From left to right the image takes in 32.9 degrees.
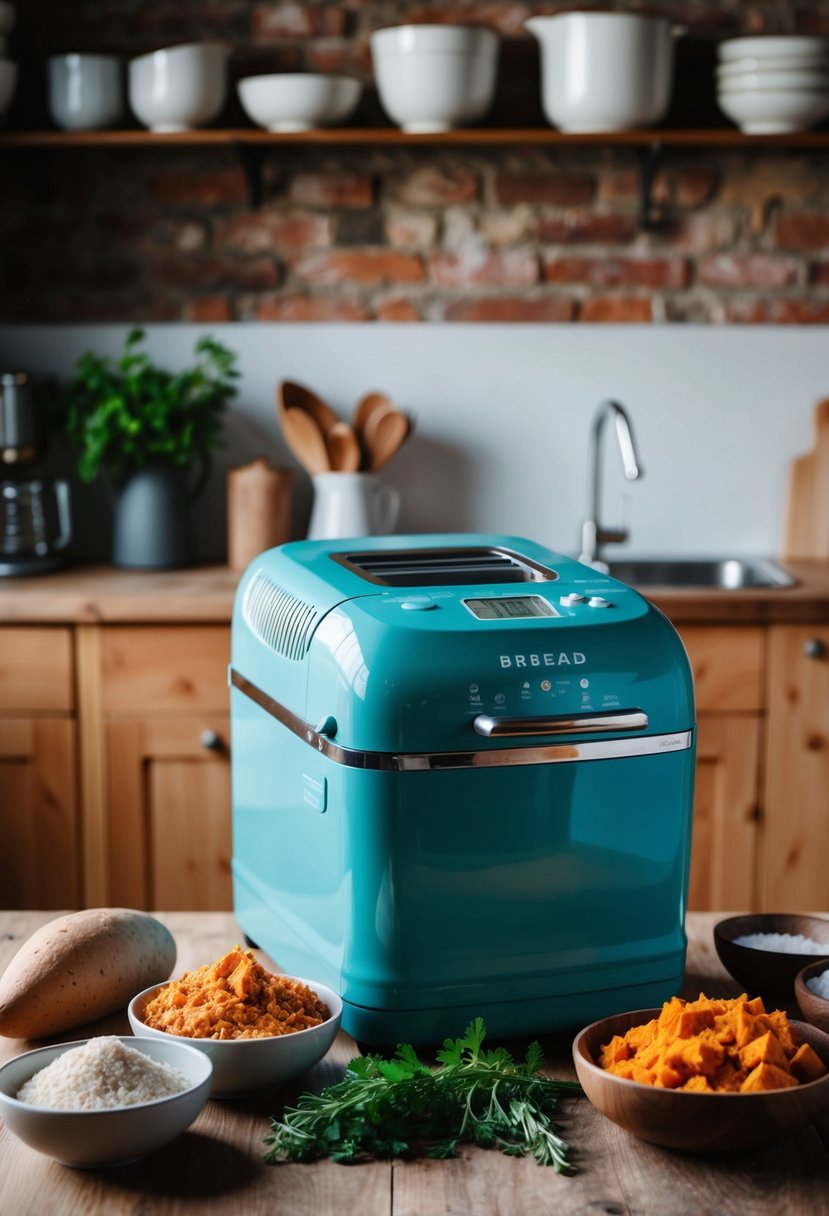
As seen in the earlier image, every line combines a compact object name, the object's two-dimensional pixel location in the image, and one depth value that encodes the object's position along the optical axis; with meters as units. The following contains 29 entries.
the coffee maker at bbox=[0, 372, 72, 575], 2.78
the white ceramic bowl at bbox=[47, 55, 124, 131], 2.84
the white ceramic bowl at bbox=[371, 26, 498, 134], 2.72
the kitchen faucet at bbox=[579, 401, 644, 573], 2.78
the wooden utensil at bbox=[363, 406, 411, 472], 2.91
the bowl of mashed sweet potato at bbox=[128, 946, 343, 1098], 1.00
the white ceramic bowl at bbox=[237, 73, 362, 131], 2.78
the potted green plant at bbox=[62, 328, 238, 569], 2.82
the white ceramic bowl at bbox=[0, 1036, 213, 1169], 0.90
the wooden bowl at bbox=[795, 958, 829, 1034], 1.05
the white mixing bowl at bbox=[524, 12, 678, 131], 2.71
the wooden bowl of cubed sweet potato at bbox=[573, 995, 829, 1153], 0.92
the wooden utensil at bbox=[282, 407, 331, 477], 2.94
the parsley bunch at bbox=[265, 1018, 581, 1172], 0.96
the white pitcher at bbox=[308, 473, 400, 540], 2.86
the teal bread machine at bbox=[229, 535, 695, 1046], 1.09
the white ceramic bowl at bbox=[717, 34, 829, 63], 2.75
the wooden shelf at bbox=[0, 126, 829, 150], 2.79
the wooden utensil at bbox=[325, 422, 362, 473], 2.91
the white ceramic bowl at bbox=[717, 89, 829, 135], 2.79
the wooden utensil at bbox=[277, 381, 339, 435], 3.02
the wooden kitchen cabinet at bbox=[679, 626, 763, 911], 2.64
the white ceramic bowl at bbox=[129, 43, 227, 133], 2.77
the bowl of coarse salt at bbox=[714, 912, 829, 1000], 1.20
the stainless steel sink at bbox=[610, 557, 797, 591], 3.05
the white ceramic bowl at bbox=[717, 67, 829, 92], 2.77
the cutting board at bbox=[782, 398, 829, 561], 3.10
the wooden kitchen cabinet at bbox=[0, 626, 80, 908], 2.62
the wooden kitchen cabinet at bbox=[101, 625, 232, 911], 2.61
